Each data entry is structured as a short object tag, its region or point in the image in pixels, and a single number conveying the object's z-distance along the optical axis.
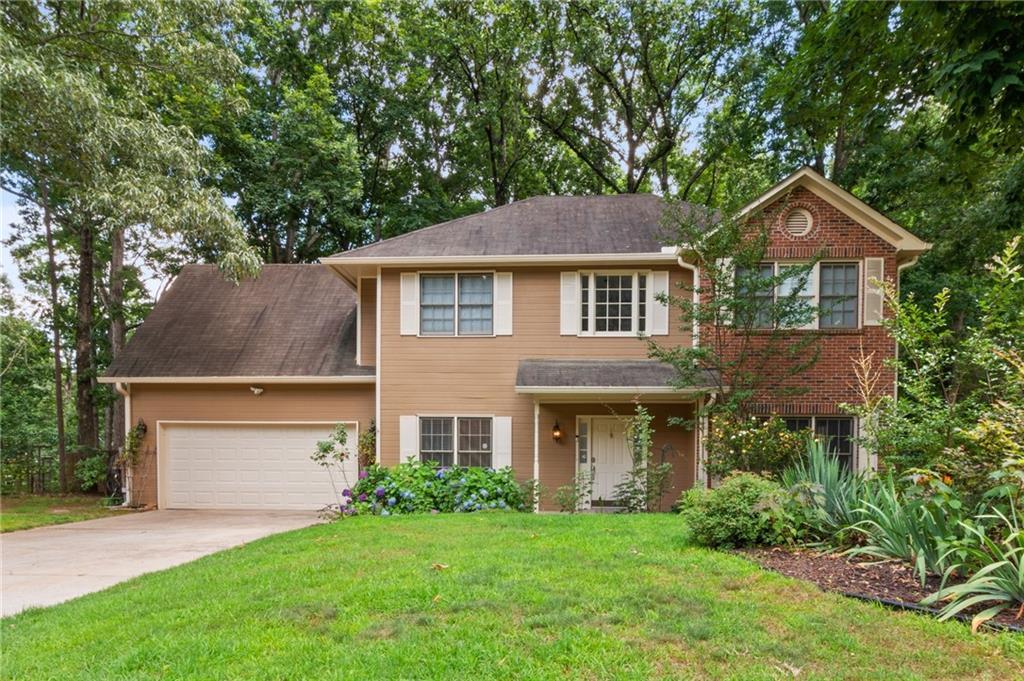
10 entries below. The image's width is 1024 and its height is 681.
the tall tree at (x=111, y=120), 8.72
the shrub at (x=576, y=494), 8.91
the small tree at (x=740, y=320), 9.08
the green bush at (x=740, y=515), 5.02
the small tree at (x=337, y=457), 10.50
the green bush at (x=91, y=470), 12.43
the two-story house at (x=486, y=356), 9.78
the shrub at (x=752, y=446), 8.48
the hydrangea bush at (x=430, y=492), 8.80
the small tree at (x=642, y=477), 8.95
